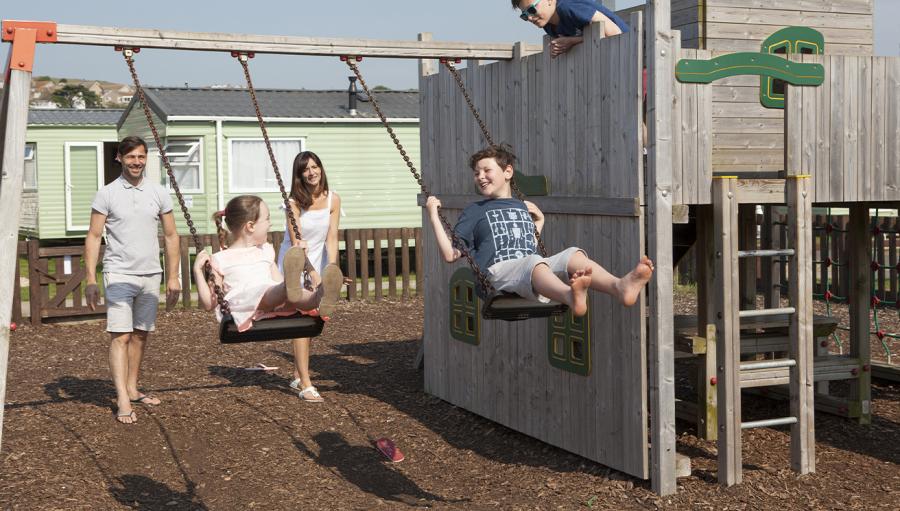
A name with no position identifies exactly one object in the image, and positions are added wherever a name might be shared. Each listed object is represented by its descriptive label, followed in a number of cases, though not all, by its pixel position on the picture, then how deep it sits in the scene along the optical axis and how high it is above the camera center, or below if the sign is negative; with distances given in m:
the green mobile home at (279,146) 20.92 +1.92
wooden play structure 6.39 +0.36
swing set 5.67 +1.23
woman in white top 7.89 +0.23
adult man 7.73 -0.04
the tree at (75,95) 110.12 +17.01
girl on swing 5.75 -0.21
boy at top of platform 6.87 +1.47
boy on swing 5.49 -0.05
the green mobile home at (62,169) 24.67 +1.79
